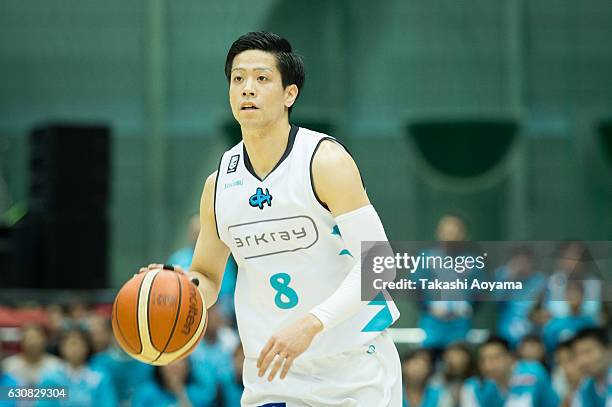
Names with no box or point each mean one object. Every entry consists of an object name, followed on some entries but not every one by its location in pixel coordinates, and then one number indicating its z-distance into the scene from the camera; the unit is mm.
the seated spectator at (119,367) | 16547
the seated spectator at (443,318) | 17562
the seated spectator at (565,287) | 17344
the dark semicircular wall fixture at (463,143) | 22547
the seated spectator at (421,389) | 16062
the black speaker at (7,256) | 19828
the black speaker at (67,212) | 19859
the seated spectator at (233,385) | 15883
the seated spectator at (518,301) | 17750
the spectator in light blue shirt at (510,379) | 15670
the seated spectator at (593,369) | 14961
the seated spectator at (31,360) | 15992
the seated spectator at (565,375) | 15352
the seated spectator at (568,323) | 16891
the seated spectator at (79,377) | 15930
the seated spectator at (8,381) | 14709
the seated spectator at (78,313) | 18219
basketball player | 8344
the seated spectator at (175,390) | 15672
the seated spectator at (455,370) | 16266
